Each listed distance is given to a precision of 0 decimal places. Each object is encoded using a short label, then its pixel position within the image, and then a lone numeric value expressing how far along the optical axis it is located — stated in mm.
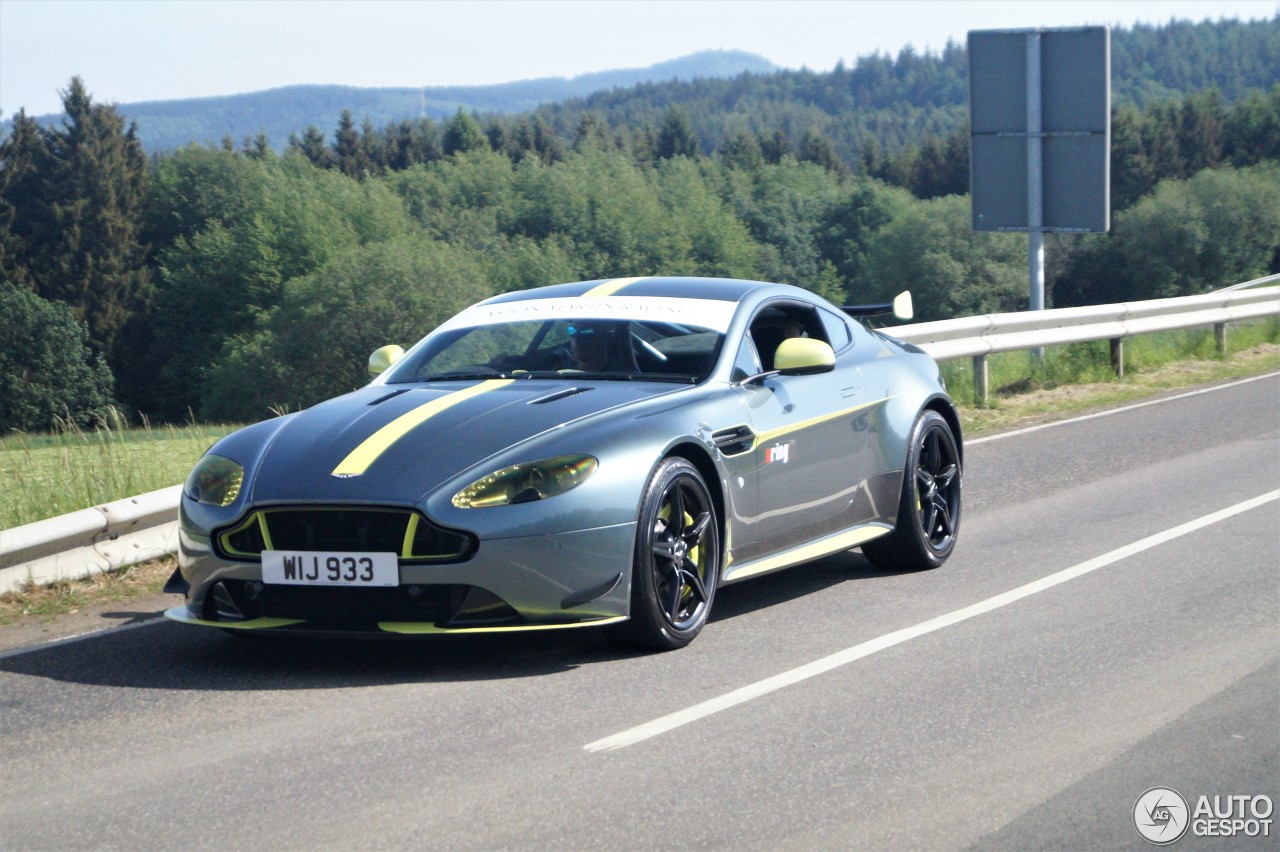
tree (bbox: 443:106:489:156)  153875
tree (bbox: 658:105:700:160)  183250
